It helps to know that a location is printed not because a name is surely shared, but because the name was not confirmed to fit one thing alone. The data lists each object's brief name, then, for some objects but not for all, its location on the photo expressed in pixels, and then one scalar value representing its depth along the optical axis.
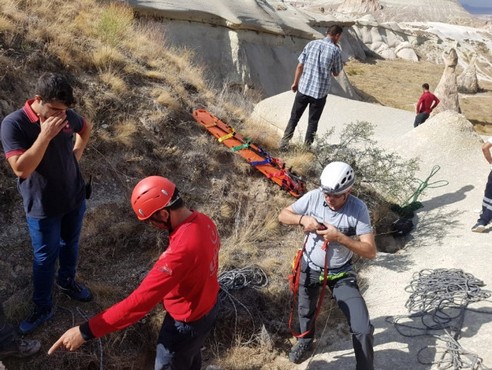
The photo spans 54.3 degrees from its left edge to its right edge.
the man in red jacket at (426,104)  11.67
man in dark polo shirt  2.93
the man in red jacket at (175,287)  2.41
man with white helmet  3.34
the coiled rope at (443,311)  3.90
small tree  6.76
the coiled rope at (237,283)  4.62
